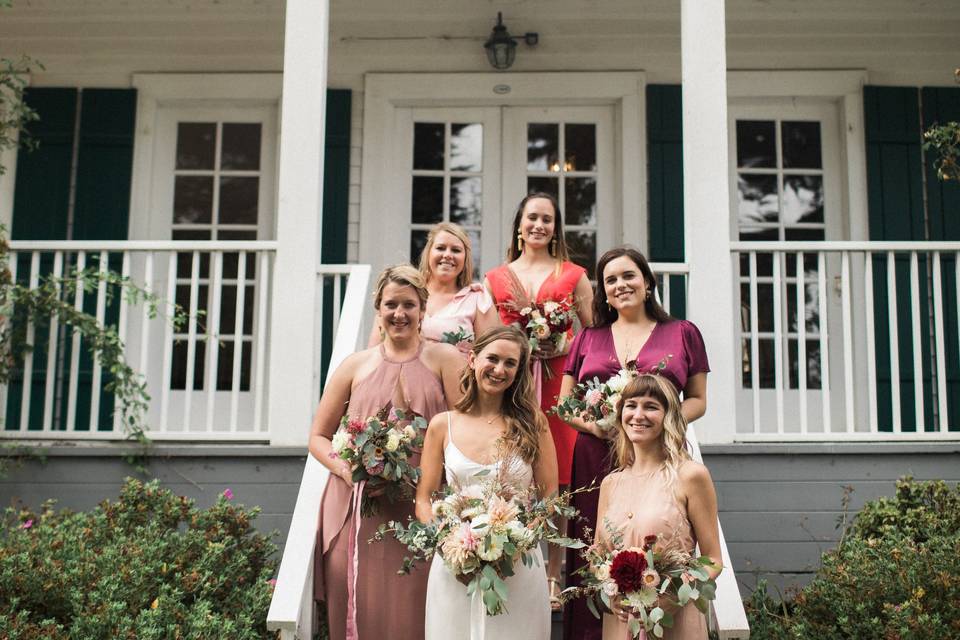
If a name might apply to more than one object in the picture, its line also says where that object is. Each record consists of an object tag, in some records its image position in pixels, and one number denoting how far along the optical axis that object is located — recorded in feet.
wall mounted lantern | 21.36
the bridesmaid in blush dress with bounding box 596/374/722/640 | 9.32
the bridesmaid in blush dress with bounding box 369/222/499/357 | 12.59
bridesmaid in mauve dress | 10.24
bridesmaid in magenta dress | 11.22
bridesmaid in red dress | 12.89
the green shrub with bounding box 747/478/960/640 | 10.44
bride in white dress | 9.32
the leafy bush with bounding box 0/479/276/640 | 10.62
